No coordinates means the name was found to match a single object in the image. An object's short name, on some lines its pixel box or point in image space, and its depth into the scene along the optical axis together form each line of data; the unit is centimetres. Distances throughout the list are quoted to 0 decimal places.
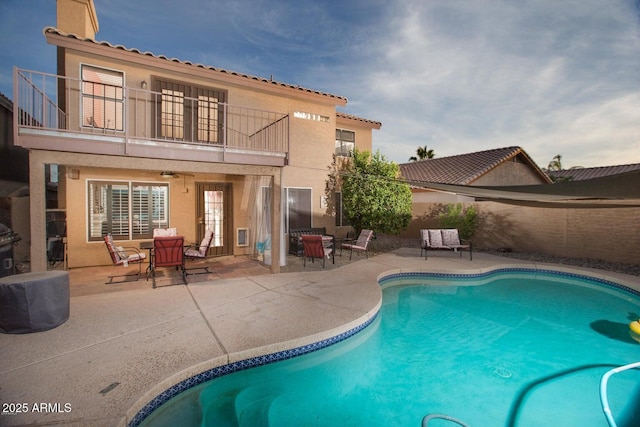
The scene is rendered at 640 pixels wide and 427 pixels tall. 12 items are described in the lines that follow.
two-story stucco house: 576
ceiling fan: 887
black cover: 407
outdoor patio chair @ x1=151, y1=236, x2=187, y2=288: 666
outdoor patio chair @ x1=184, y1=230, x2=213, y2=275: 809
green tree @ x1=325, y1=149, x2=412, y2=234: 1166
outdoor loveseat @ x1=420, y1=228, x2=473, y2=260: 1101
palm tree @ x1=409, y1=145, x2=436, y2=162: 4297
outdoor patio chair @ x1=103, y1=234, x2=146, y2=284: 688
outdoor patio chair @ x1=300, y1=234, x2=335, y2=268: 889
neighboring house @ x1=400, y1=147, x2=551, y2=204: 1612
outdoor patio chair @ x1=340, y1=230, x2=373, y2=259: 1048
